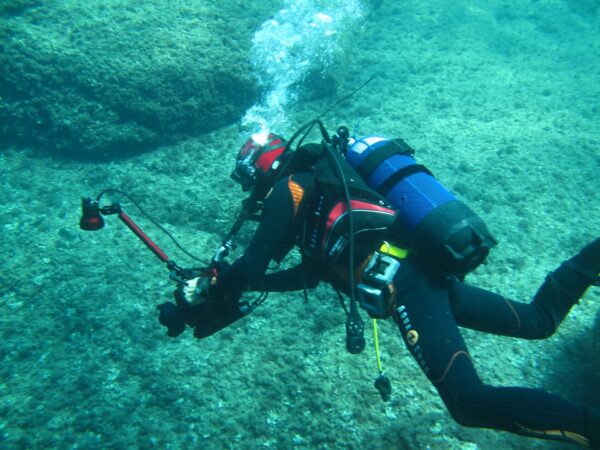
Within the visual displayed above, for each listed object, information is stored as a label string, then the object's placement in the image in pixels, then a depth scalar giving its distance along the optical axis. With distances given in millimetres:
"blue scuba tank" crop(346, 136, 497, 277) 2119
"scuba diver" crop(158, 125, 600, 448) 2004
